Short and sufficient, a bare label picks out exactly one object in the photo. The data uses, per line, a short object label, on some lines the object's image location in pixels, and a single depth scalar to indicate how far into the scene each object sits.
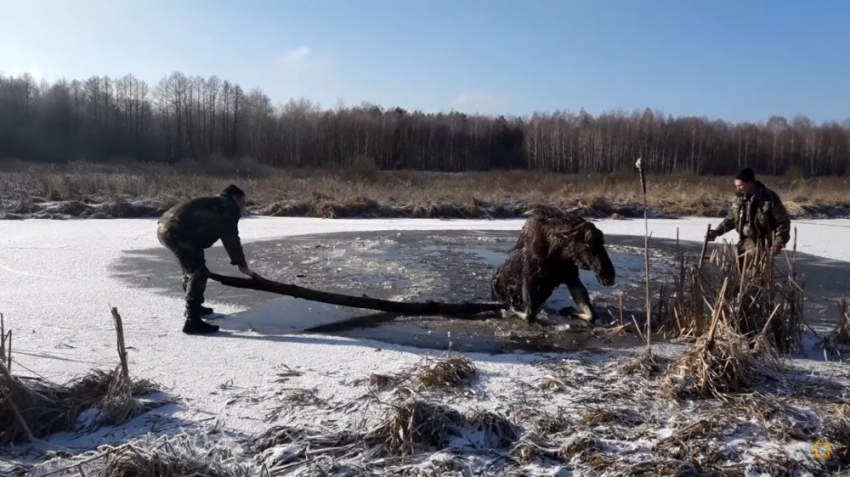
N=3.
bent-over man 6.37
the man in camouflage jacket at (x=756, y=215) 7.09
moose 6.54
